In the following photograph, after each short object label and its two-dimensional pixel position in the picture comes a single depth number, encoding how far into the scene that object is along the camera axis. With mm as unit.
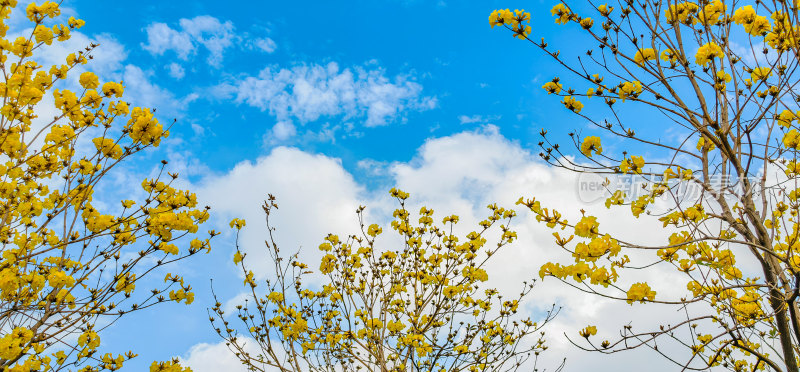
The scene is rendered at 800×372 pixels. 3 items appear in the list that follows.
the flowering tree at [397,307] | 5227
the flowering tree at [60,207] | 3422
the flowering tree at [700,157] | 2875
